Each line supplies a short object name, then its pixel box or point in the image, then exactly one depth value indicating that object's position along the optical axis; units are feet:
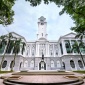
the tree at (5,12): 20.12
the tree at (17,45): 71.90
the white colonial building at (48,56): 86.46
